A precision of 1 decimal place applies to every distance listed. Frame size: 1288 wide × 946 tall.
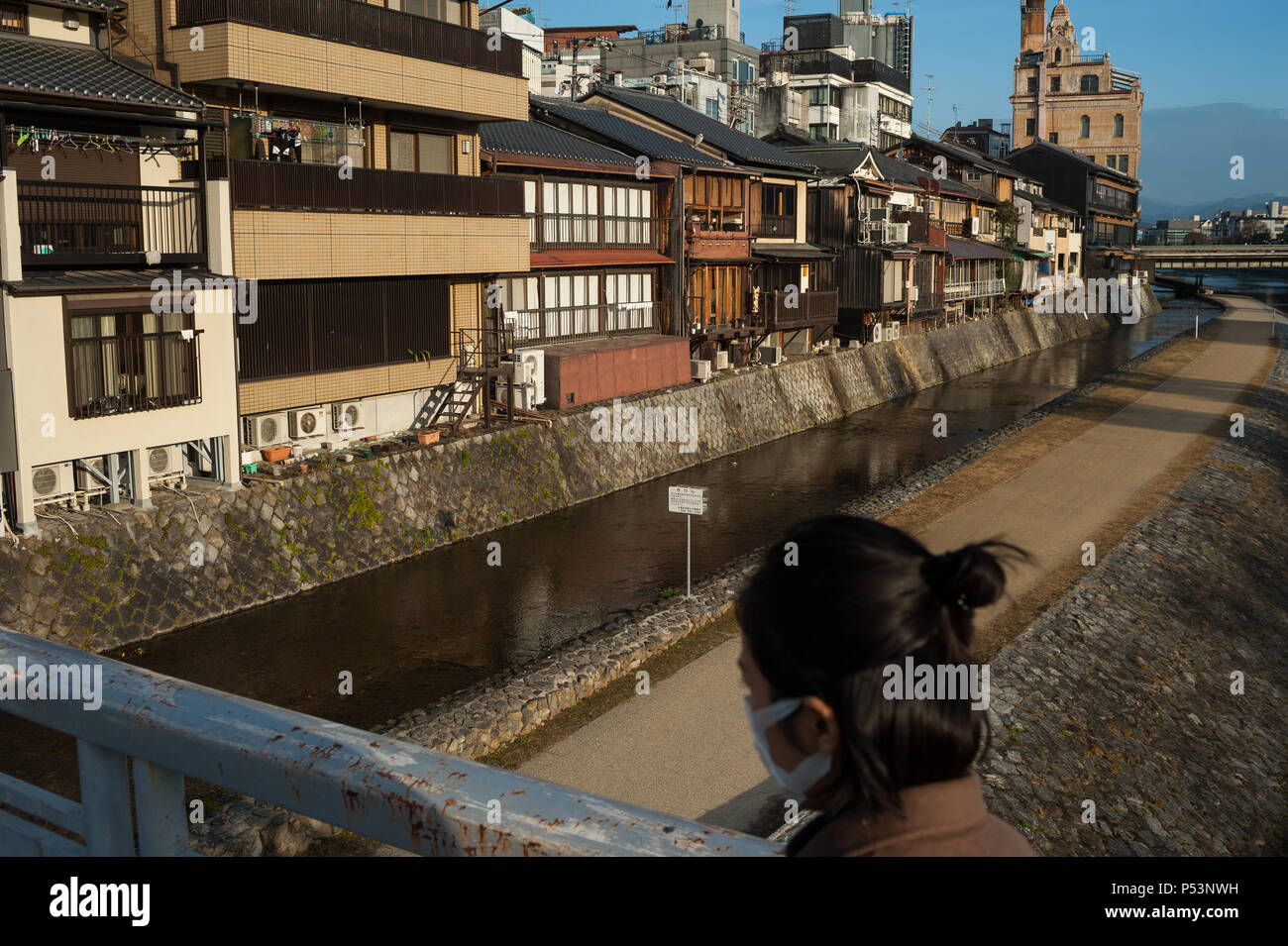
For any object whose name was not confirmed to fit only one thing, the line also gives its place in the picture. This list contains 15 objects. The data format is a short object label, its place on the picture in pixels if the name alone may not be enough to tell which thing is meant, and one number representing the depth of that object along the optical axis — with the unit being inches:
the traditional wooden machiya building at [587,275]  1364.4
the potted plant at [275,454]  975.6
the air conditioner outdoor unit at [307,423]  1031.6
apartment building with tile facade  946.1
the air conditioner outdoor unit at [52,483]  776.3
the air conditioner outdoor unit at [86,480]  824.3
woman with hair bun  86.8
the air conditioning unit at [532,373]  1328.7
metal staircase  1193.4
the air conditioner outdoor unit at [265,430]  988.6
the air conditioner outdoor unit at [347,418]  1082.1
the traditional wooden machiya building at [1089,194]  4005.9
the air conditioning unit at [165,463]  874.1
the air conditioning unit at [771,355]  1891.0
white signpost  794.2
